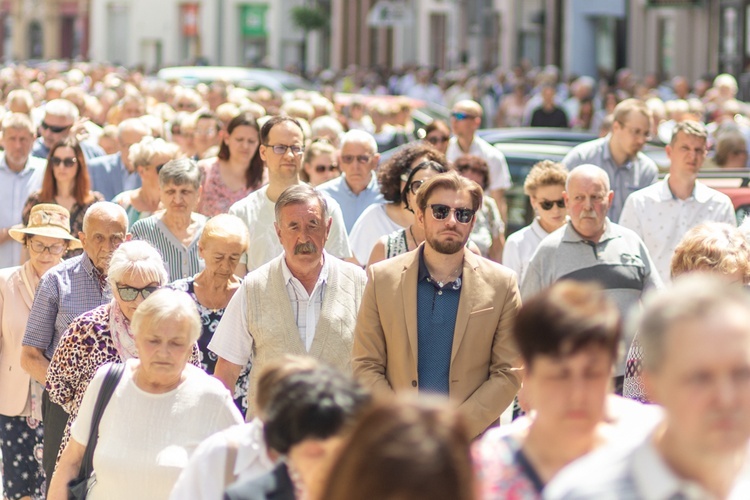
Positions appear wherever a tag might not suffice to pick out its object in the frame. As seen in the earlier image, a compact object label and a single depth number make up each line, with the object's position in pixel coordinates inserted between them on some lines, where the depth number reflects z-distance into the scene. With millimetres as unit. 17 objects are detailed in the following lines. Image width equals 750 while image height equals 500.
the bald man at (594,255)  14766
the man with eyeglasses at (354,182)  19797
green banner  110562
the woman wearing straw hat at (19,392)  15336
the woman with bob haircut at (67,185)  19656
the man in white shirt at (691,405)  6320
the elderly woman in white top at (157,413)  10664
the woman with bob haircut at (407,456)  6098
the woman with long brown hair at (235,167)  20469
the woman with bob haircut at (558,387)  7195
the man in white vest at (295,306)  13023
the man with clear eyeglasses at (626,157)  21125
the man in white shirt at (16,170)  22078
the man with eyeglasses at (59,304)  13406
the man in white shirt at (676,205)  18047
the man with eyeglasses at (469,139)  24391
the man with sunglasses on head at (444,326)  12602
